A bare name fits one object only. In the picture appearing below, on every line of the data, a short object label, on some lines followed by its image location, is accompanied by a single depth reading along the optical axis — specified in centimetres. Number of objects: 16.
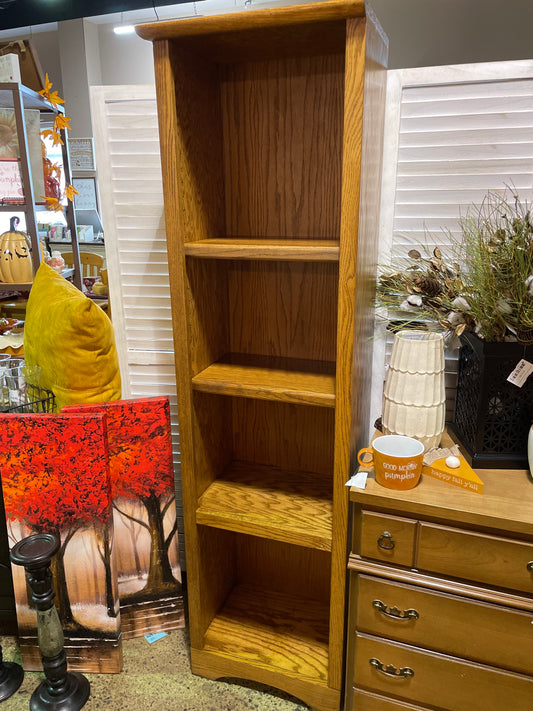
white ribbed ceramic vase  133
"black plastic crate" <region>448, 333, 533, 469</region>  128
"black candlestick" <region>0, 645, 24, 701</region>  160
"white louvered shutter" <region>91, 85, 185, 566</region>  169
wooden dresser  119
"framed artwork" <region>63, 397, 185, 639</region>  167
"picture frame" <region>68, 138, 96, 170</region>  576
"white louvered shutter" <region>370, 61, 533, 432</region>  141
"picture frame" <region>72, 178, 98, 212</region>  603
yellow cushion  155
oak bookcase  124
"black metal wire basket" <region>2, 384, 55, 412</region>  167
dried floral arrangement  122
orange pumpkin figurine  281
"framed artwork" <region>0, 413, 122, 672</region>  153
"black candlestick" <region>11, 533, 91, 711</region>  141
